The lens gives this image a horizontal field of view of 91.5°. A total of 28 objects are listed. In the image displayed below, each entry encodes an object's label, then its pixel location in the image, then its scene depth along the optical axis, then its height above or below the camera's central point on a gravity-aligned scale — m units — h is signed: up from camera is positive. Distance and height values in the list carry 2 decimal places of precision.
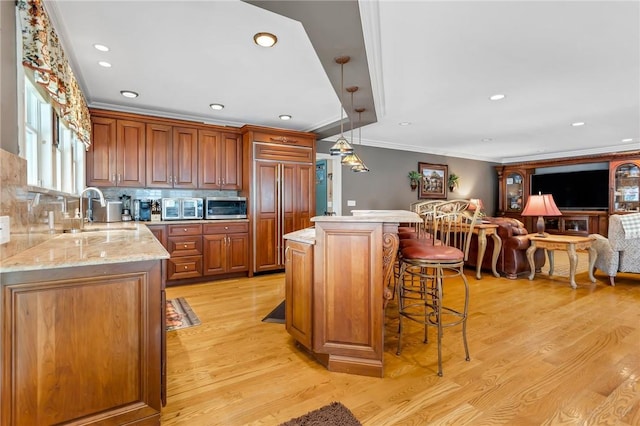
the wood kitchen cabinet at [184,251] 4.08 -0.54
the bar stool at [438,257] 2.06 -0.32
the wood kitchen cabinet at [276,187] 4.60 +0.35
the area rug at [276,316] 2.90 -1.02
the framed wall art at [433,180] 7.25 +0.71
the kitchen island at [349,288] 1.96 -0.51
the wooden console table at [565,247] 4.00 -0.49
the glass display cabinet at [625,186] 6.60 +0.51
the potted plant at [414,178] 7.00 +0.72
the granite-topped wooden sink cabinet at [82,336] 1.19 -0.53
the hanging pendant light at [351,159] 3.35 +0.57
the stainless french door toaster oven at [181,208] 4.21 +0.03
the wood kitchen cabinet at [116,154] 3.81 +0.71
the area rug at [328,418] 1.53 -1.04
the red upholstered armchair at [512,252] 4.44 -0.61
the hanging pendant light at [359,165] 3.82 +0.55
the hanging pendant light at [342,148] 3.14 +0.63
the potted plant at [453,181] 7.68 +0.71
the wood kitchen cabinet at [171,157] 4.13 +0.73
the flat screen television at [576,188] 7.14 +0.53
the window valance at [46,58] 1.68 +0.90
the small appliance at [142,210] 4.18 +0.00
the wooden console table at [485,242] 4.41 -0.46
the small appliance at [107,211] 3.96 -0.01
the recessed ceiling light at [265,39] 2.34 +1.31
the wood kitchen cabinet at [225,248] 4.31 -0.53
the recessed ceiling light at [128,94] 3.49 +1.33
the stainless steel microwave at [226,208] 4.46 +0.03
